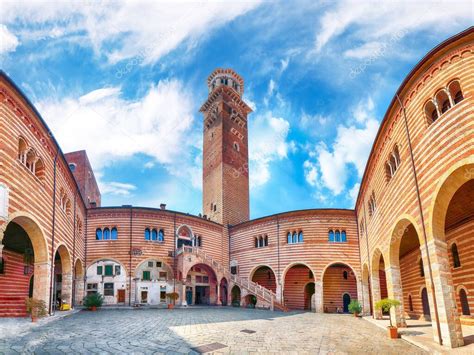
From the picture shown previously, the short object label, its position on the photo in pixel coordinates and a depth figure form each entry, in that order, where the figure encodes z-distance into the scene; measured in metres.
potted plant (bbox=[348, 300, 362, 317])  22.67
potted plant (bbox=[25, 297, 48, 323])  14.61
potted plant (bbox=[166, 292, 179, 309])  28.11
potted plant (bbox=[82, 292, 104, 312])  23.23
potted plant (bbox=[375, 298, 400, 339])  12.60
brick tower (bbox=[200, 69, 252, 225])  38.38
